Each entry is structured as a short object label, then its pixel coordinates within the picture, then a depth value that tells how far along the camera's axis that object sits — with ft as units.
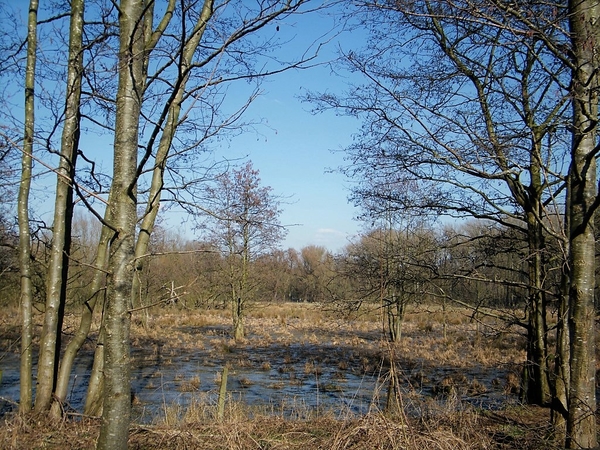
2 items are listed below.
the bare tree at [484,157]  18.07
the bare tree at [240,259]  69.97
